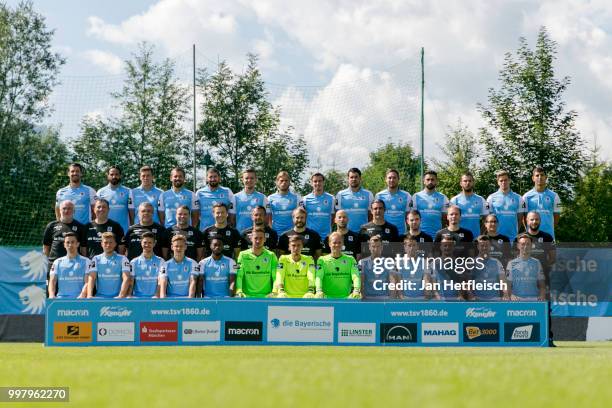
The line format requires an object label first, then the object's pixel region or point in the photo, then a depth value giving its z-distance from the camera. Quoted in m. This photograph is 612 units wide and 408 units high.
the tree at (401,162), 25.80
